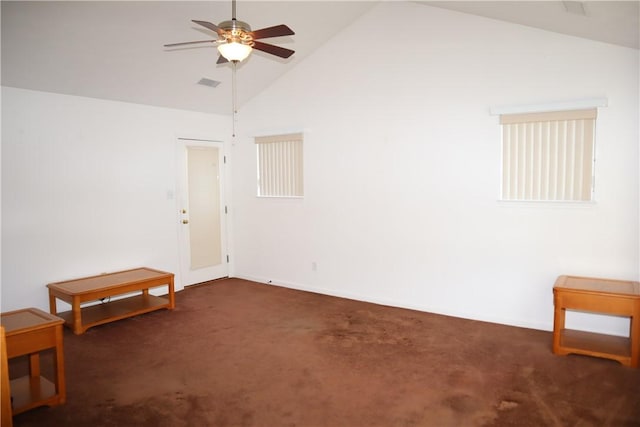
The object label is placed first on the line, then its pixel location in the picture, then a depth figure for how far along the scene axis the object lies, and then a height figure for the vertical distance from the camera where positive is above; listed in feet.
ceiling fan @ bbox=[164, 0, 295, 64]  9.71 +3.67
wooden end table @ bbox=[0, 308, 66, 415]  8.75 -3.34
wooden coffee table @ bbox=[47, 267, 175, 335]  13.60 -3.53
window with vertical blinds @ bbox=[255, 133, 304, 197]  18.84 +1.13
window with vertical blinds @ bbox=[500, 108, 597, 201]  12.50 +1.00
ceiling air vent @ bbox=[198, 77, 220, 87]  16.92 +4.47
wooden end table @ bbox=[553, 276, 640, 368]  10.73 -3.21
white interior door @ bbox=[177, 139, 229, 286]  18.86 -1.01
